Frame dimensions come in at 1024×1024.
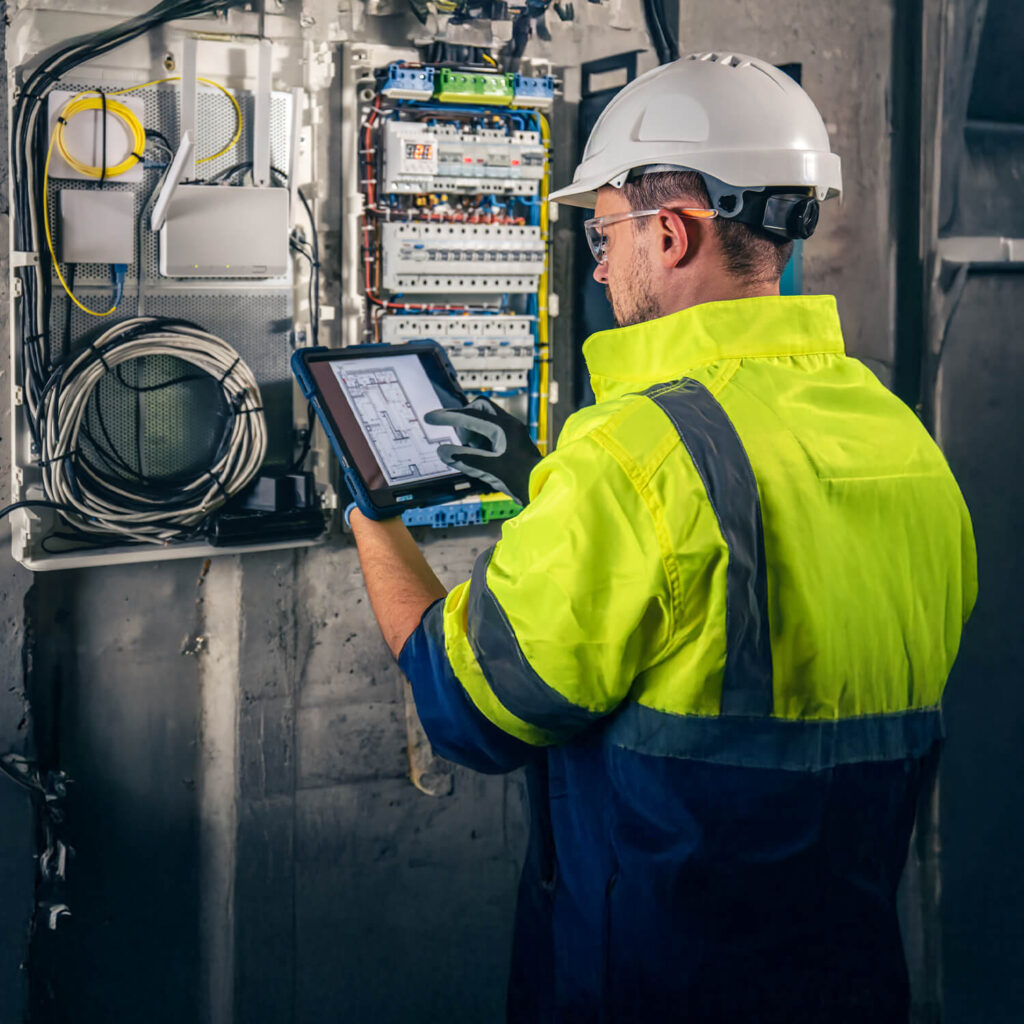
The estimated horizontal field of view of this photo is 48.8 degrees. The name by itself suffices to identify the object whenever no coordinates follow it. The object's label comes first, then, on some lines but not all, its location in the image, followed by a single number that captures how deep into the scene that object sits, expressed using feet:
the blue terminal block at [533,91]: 7.52
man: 3.89
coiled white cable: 6.63
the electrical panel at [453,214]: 7.27
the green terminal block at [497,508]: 8.02
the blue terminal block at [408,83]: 7.11
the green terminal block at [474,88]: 7.26
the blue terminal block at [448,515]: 7.72
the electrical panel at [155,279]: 6.51
